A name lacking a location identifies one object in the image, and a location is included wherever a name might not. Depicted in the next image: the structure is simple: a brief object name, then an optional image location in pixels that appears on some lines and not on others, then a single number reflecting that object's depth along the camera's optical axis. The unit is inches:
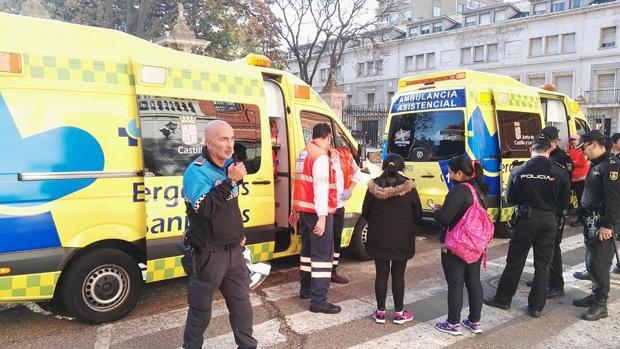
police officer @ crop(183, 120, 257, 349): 116.3
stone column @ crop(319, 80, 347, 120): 553.3
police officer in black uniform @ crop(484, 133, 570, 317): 172.4
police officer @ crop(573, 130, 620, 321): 175.5
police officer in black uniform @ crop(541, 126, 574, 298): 186.2
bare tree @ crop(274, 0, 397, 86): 1000.9
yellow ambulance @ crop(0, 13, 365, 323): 144.9
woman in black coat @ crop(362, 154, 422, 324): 161.3
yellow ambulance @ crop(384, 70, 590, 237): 289.4
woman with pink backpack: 155.7
